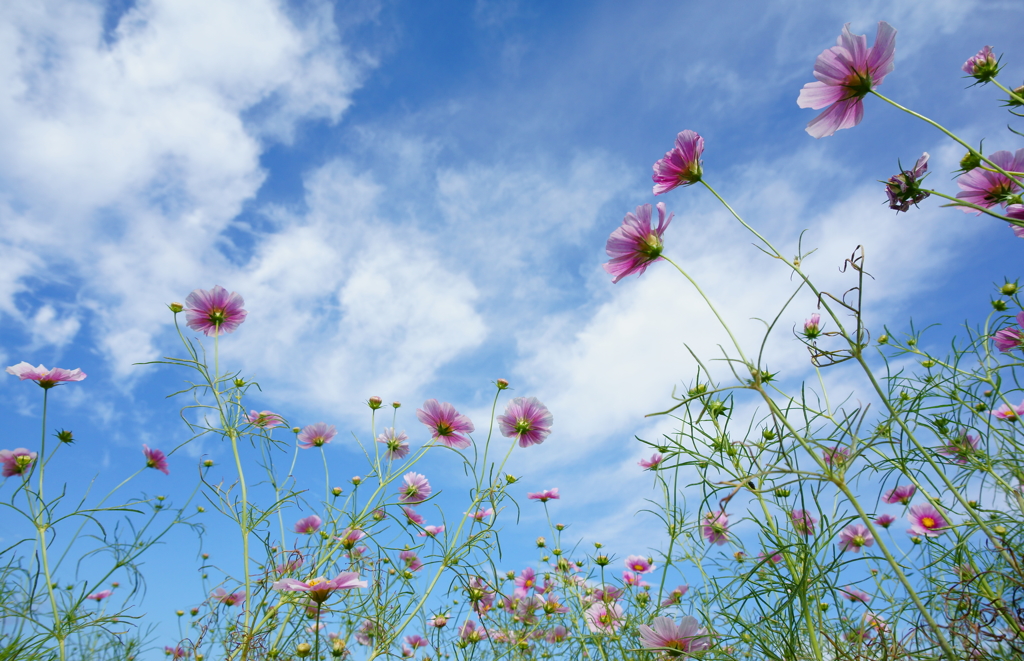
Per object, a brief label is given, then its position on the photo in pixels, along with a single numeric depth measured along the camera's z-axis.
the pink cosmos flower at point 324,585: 0.81
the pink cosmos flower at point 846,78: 0.79
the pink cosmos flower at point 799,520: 1.05
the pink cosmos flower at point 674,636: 0.94
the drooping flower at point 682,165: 0.94
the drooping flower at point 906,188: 0.87
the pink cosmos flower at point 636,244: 0.94
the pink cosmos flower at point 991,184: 0.94
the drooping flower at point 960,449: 1.10
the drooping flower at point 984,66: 0.95
